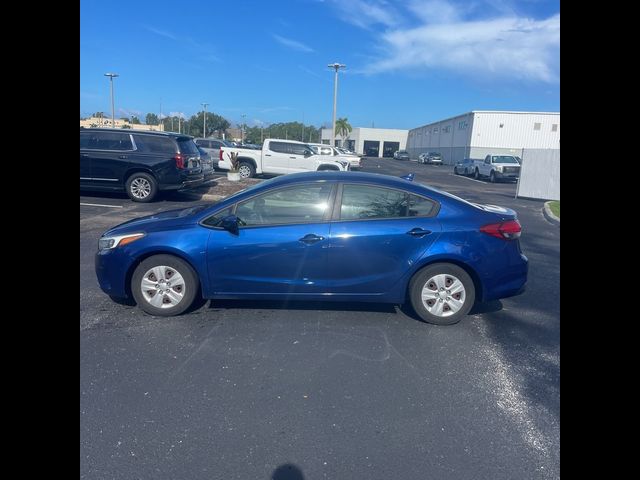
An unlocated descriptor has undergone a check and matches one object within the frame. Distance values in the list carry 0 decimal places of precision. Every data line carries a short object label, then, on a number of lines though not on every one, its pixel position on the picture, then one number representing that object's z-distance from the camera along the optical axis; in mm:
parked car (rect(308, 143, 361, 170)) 24359
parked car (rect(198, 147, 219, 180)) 13898
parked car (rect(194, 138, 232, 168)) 26266
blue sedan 4359
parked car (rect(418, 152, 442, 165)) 55562
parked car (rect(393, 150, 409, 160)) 70500
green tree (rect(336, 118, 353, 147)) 90500
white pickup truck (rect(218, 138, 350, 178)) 20000
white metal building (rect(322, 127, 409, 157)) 90562
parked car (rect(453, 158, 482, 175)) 30969
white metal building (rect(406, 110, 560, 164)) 49281
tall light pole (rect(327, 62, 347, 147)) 38847
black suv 12062
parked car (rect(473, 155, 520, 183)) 26219
